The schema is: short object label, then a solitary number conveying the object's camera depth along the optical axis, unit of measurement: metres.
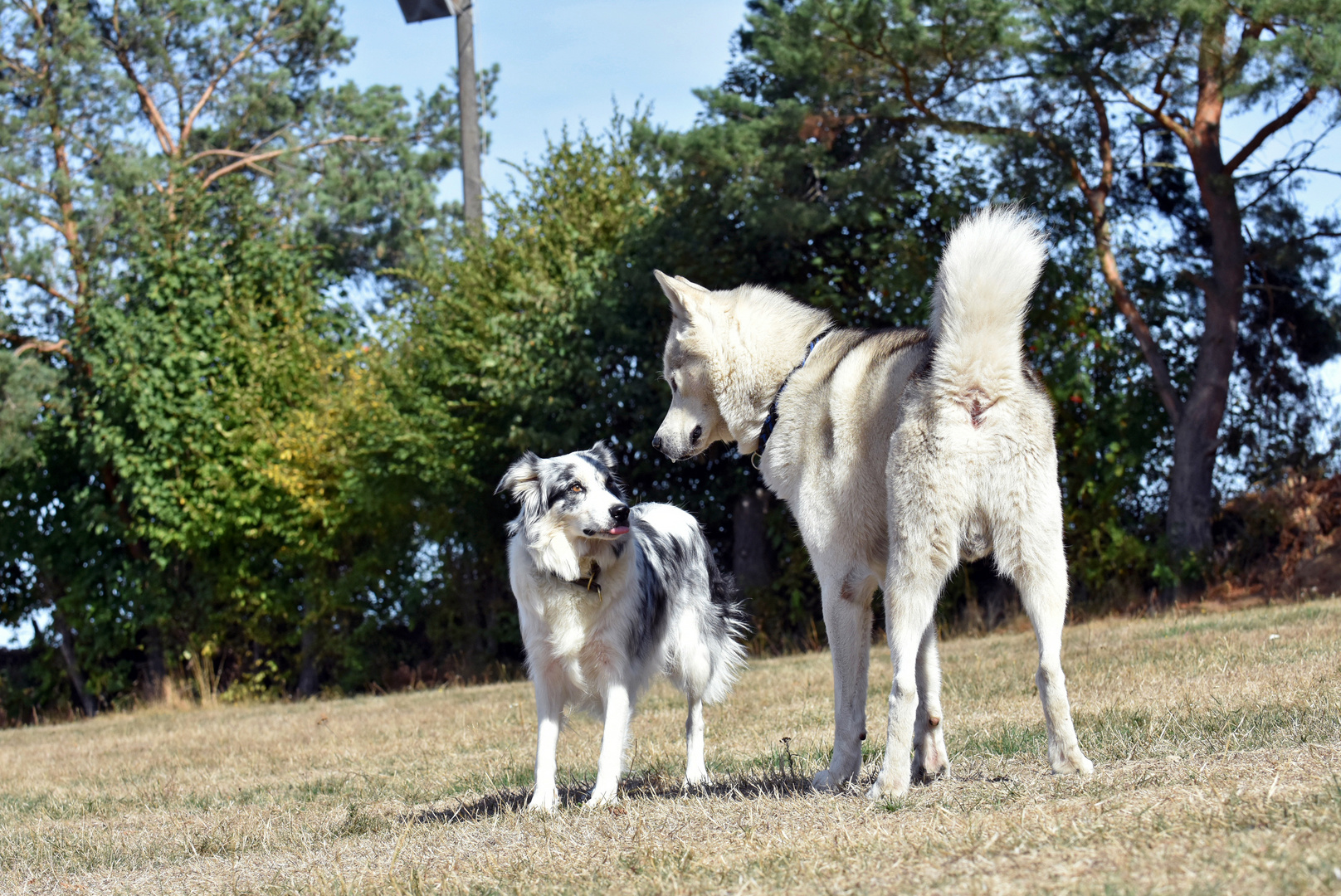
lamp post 18.16
